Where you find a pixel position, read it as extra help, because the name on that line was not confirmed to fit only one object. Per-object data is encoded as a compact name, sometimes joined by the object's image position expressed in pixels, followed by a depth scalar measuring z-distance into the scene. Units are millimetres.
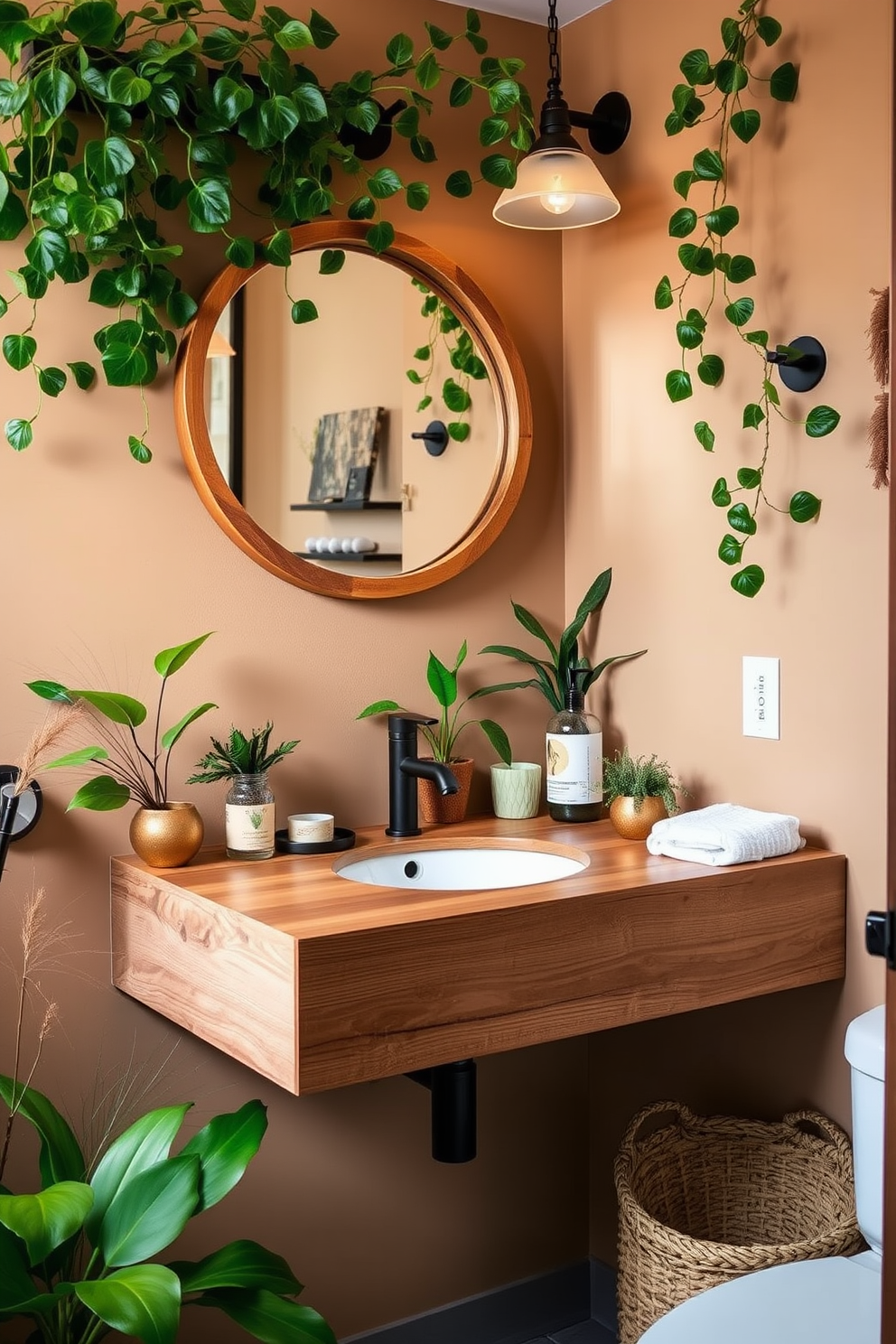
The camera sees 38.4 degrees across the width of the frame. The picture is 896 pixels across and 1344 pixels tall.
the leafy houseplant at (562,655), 2277
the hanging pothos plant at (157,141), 1691
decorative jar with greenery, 1900
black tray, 1955
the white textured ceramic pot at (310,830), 1965
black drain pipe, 1725
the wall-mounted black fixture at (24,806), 1830
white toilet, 1445
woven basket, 1766
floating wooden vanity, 1475
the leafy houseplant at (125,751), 1790
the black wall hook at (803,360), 1866
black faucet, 2049
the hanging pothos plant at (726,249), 1893
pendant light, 2002
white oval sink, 2010
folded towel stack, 1808
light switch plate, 1989
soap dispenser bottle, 2195
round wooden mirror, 1998
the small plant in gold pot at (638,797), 2037
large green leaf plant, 1413
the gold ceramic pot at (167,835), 1812
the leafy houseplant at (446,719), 2191
